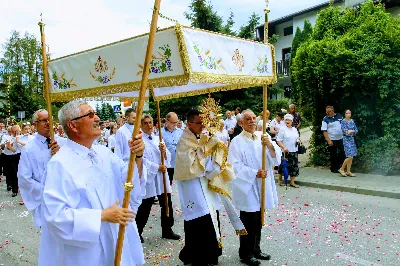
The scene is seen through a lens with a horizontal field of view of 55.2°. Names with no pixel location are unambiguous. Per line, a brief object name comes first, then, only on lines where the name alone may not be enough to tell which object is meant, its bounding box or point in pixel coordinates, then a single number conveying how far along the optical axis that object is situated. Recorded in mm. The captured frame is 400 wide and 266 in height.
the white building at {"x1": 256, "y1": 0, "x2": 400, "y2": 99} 26172
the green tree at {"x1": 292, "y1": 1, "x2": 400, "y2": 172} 9913
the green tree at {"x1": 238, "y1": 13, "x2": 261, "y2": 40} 22047
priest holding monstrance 4562
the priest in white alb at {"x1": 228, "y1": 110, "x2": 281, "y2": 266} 4875
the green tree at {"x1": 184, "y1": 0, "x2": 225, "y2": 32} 21297
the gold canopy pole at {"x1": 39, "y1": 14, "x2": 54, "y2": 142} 4007
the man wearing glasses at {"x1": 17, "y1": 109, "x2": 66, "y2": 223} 4500
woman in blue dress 10188
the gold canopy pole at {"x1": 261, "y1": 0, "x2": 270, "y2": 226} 4828
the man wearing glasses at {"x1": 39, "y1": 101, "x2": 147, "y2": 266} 2506
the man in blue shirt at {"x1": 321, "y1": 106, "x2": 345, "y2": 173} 10781
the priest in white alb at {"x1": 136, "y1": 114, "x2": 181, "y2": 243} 5941
